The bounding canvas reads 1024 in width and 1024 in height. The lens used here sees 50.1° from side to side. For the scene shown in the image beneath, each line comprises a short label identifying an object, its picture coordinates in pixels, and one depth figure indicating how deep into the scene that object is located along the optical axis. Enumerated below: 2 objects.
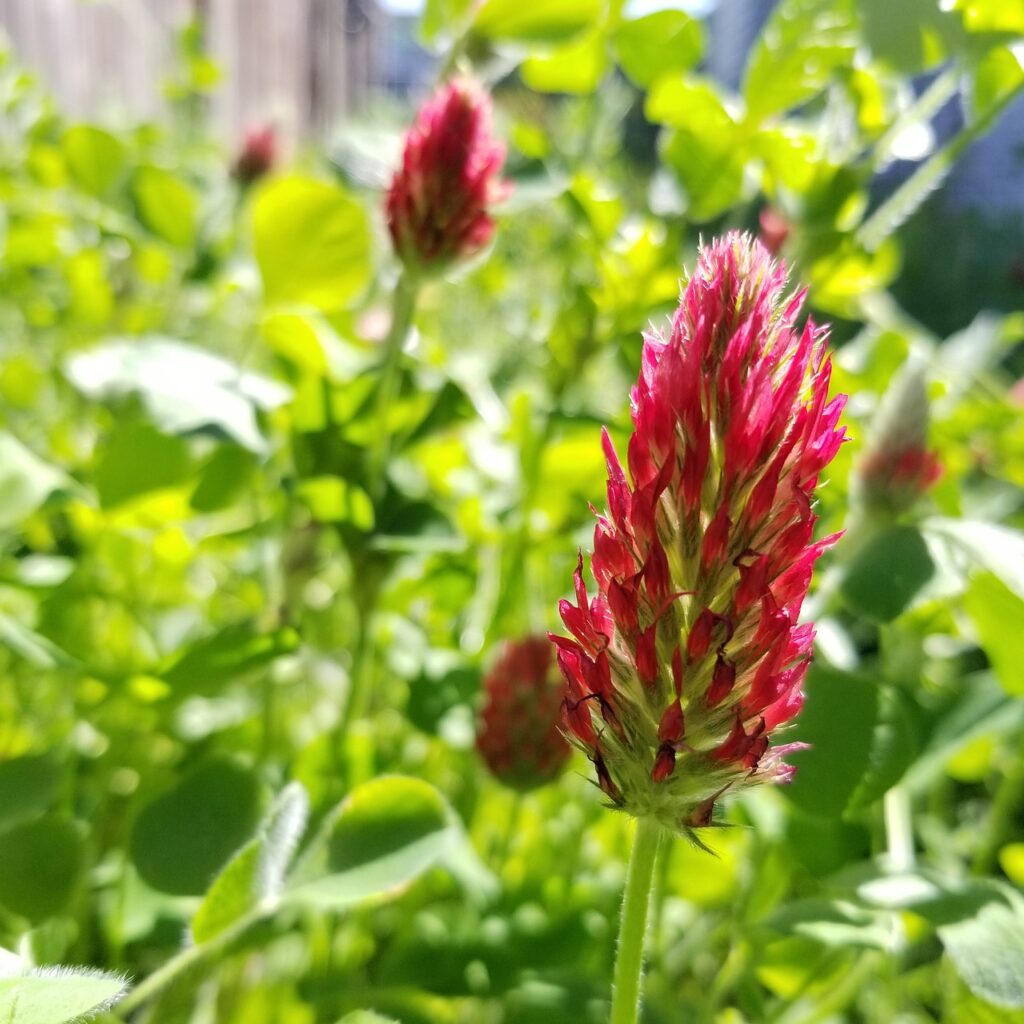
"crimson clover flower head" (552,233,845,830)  0.08
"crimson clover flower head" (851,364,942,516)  0.16
